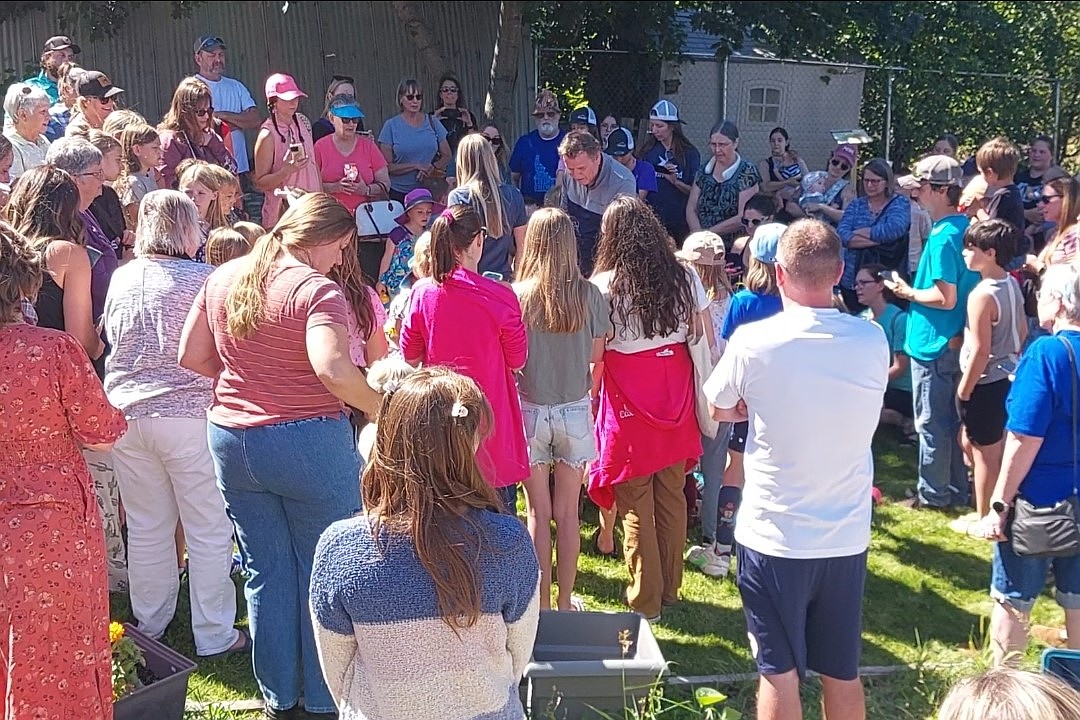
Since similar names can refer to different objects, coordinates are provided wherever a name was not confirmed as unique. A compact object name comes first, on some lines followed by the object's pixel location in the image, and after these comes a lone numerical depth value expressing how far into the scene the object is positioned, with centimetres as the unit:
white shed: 1190
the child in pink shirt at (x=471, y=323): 376
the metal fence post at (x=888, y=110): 1183
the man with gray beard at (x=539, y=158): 755
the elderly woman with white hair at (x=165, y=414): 384
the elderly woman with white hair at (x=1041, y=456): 336
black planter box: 330
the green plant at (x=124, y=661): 334
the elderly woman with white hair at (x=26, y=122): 553
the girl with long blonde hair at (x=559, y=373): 405
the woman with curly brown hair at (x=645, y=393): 423
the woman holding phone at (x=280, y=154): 642
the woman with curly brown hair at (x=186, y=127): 586
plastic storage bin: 340
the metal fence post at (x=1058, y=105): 1243
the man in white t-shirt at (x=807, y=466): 300
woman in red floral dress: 273
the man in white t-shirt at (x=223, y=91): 736
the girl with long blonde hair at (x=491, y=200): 467
